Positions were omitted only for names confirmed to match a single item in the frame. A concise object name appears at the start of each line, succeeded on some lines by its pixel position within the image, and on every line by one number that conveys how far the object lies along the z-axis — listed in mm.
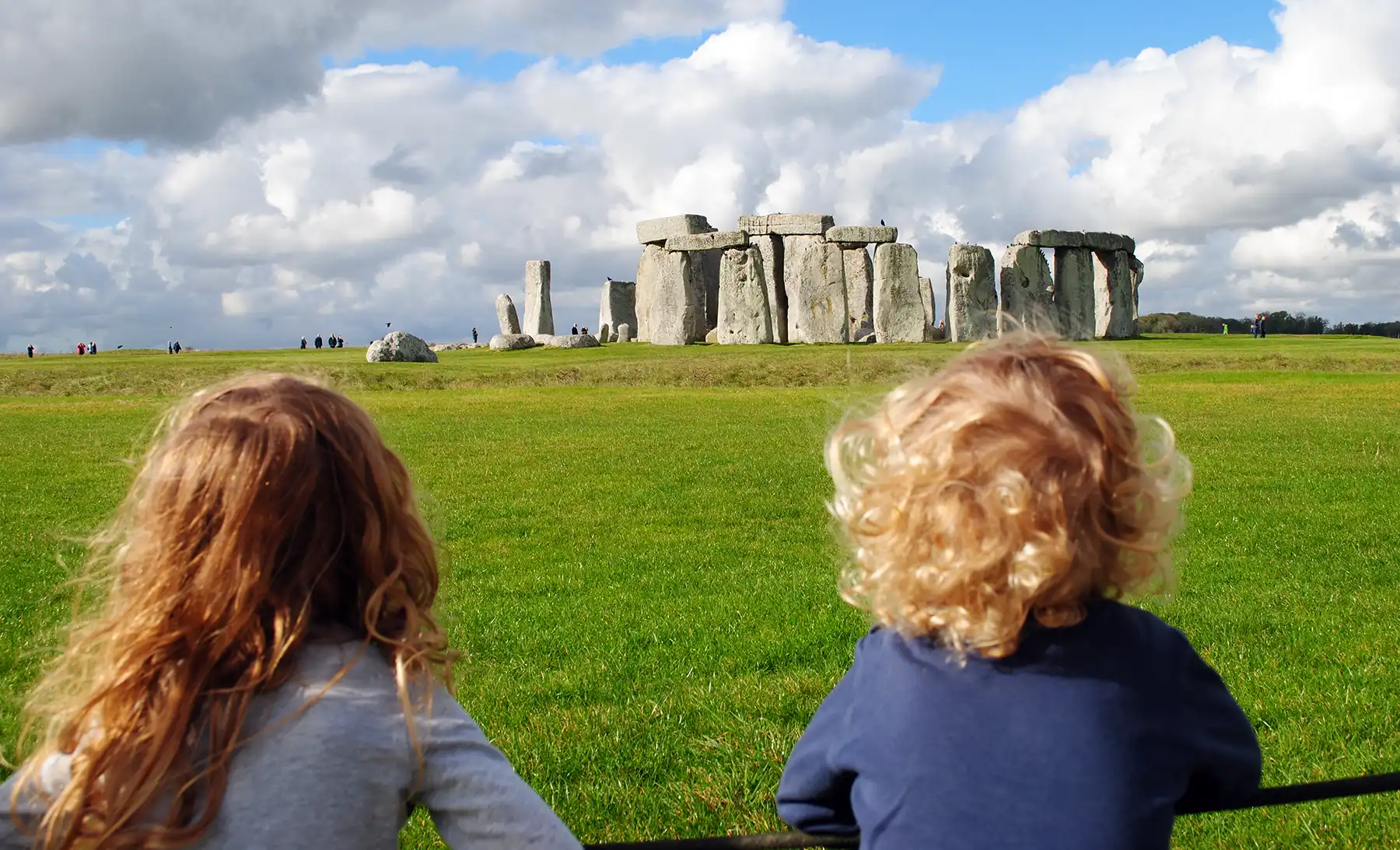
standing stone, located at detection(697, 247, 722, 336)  40406
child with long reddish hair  1759
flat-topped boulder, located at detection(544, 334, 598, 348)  36000
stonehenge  34219
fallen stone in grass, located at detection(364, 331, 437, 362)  30969
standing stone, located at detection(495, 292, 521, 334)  42250
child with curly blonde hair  1765
